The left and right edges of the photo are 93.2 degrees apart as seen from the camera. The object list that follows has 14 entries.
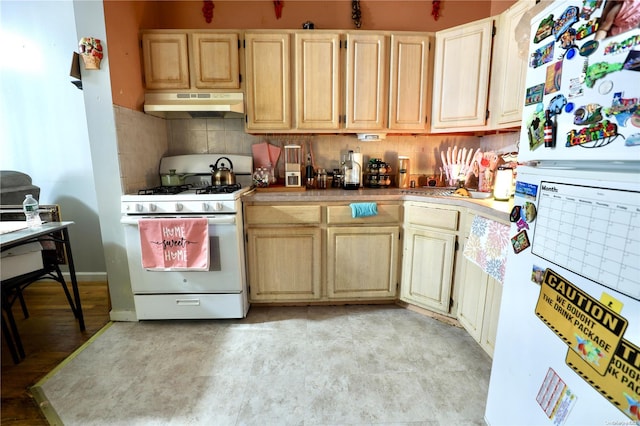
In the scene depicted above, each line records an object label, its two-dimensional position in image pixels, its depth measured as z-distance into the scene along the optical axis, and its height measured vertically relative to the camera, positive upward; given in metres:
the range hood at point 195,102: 2.27 +0.48
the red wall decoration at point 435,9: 2.57 +1.32
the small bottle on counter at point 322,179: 2.70 -0.13
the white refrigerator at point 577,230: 0.71 -0.18
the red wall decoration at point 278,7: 2.55 +1.32
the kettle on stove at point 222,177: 2.48 -0.10
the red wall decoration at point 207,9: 2.54 +1.29
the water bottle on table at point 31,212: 1.94 -0.31
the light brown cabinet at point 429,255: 2.08 -0.64
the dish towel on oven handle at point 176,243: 2.01 -0.52
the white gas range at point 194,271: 2.03 -0.70
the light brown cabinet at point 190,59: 2.31 +0.80
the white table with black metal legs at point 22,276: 1.78 -0.68
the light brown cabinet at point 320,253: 2.25 -0.66
